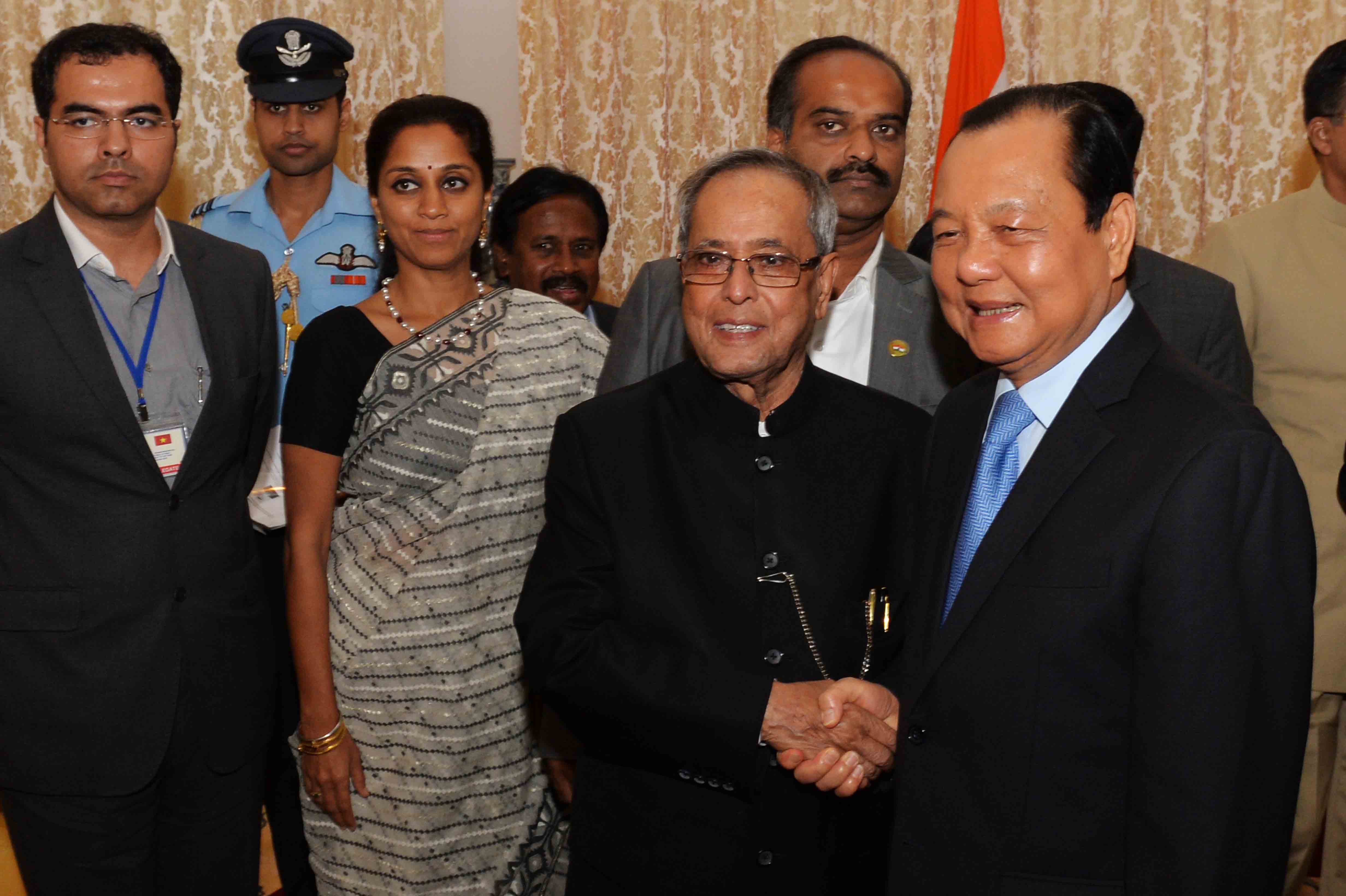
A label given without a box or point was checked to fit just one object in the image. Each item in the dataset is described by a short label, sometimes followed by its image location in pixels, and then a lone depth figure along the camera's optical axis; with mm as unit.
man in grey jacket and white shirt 2238
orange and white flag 4152
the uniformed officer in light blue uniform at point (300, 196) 3076
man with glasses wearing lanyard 2123
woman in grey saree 2217
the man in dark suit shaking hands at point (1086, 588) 1192
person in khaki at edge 2734
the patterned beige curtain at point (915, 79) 4629
